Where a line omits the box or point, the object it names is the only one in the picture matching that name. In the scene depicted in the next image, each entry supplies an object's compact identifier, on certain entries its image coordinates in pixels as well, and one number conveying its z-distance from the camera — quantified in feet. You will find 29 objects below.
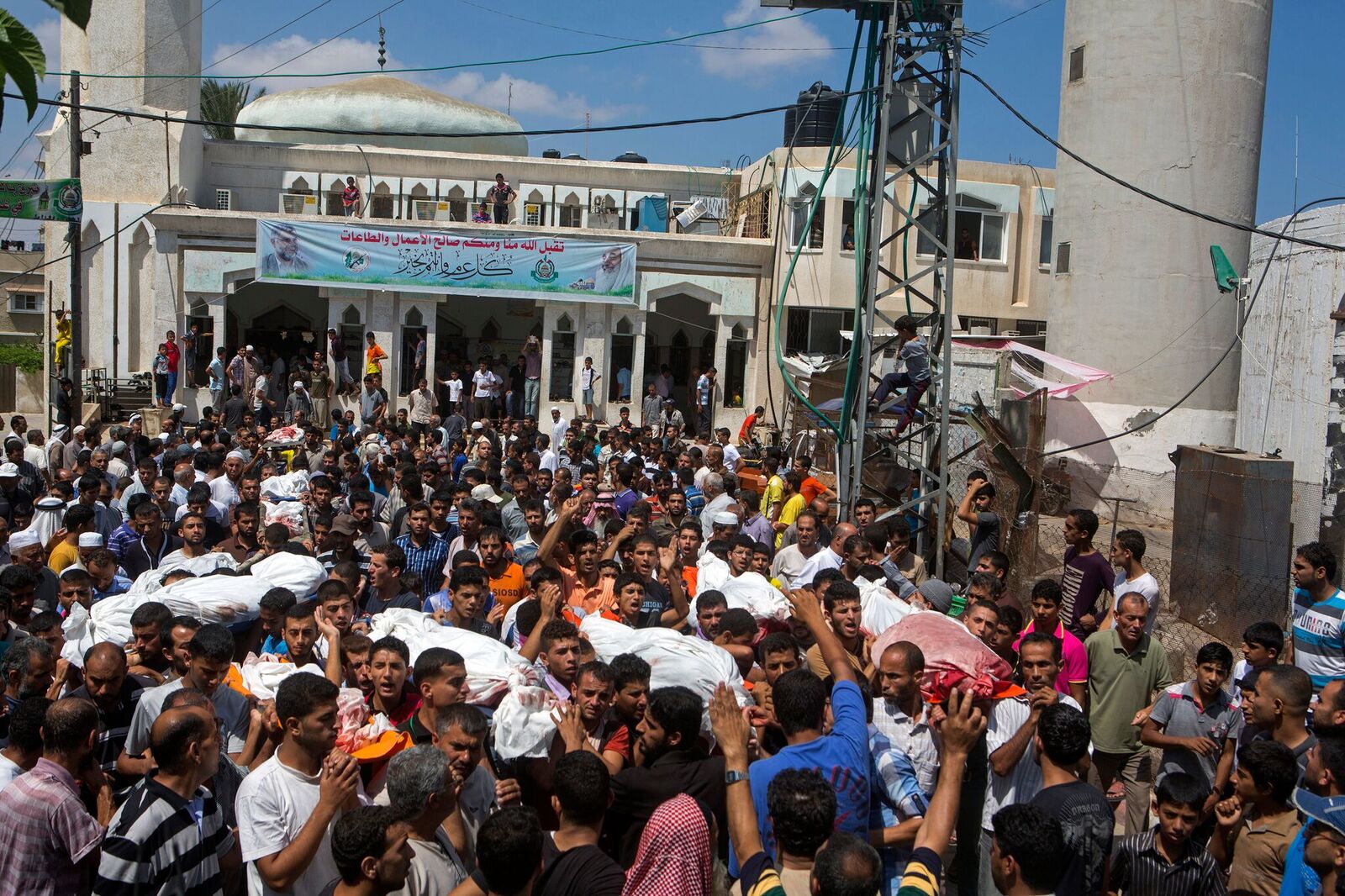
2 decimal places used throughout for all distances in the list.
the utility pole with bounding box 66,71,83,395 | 58.95
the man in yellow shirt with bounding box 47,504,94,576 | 24.93
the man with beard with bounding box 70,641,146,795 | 14.92
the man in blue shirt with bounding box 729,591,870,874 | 12.76
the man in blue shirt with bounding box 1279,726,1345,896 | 11.85
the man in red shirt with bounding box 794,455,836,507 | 36.63
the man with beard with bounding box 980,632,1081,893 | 14.55
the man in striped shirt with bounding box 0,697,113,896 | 11.66
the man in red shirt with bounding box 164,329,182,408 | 69.41
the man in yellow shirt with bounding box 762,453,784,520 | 36.45
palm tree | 128.88
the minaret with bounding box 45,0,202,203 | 75.56
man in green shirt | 18.76
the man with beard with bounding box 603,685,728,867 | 13.24
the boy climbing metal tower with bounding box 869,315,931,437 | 34.86
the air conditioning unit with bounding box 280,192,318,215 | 83.82
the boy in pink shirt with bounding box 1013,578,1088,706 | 18.47
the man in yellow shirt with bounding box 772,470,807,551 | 33.22
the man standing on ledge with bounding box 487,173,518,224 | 78.56
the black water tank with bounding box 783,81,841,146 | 82.23
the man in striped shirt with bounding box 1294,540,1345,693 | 19.38
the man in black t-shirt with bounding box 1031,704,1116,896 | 12.35
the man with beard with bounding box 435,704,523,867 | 12.98
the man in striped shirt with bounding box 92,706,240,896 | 11.34
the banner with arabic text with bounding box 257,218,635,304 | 73.72
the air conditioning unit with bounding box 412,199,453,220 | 86.33
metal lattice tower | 33.12
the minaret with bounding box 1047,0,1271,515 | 59.36
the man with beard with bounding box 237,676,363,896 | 11.84
